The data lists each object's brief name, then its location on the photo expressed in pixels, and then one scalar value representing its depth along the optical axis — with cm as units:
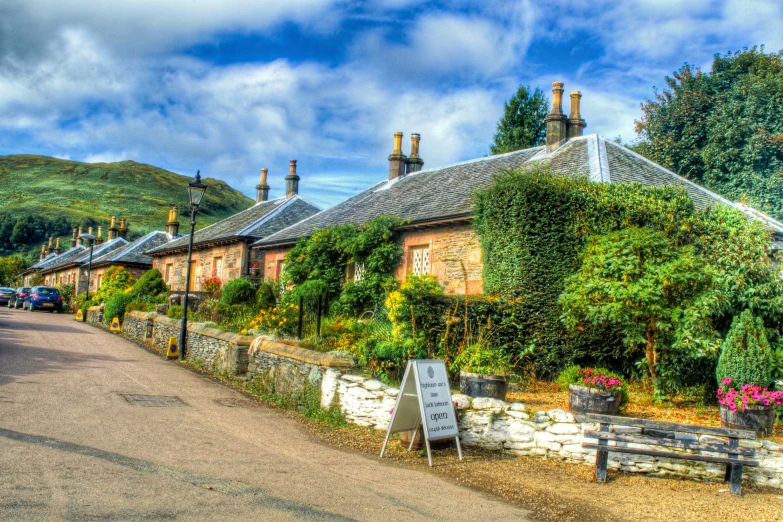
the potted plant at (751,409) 824
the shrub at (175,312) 1919
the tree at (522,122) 3844
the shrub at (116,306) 2384
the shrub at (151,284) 2730
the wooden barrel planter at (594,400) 864
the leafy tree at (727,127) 2483
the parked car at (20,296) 3995
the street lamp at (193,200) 1551
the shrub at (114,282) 3039
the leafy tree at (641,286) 991
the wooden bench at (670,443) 689
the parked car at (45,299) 3612
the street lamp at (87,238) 3257
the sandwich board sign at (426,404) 766
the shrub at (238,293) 1917
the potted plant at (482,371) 922
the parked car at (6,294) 4452
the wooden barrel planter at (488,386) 921
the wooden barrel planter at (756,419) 823
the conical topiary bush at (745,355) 924
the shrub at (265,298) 1850
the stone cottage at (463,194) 1573
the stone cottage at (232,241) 2689
